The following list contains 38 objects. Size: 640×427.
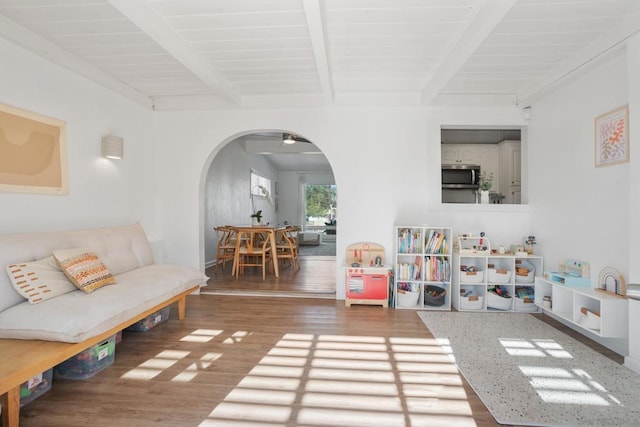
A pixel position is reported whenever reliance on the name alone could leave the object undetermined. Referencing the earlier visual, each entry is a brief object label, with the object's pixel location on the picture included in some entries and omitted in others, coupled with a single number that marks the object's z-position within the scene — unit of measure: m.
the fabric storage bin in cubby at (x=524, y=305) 3.56
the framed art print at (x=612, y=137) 2.52
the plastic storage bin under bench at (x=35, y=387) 1.80
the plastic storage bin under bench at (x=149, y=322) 2.87
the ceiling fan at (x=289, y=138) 6.93
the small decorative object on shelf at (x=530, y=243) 3.68
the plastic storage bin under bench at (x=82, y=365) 2.09
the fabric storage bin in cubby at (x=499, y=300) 3.57
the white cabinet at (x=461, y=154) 5.80
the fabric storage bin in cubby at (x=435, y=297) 3.63
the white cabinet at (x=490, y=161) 5.75
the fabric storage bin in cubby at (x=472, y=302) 3.62
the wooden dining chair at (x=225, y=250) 5.62
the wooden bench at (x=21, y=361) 1.53
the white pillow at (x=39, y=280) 2.05
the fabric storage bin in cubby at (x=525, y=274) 3.58
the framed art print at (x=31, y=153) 2.44
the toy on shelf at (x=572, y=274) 2.88
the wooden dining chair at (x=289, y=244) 5.63
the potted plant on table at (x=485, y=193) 4.04
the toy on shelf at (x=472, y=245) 3.64
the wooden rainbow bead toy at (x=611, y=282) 2.55
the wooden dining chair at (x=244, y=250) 4.96
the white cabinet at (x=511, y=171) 5.32
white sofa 1.86
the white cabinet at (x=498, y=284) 3.57
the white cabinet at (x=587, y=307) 2.45
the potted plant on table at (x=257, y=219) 5.53
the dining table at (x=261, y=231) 4.91
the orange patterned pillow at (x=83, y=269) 2.29
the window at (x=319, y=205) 11.77
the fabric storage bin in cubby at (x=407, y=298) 3.67
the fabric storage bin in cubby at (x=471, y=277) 3.61
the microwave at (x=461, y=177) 5.51
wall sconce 3.35
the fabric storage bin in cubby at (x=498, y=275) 3.57
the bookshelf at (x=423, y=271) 3.66
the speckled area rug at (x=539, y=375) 1.77
